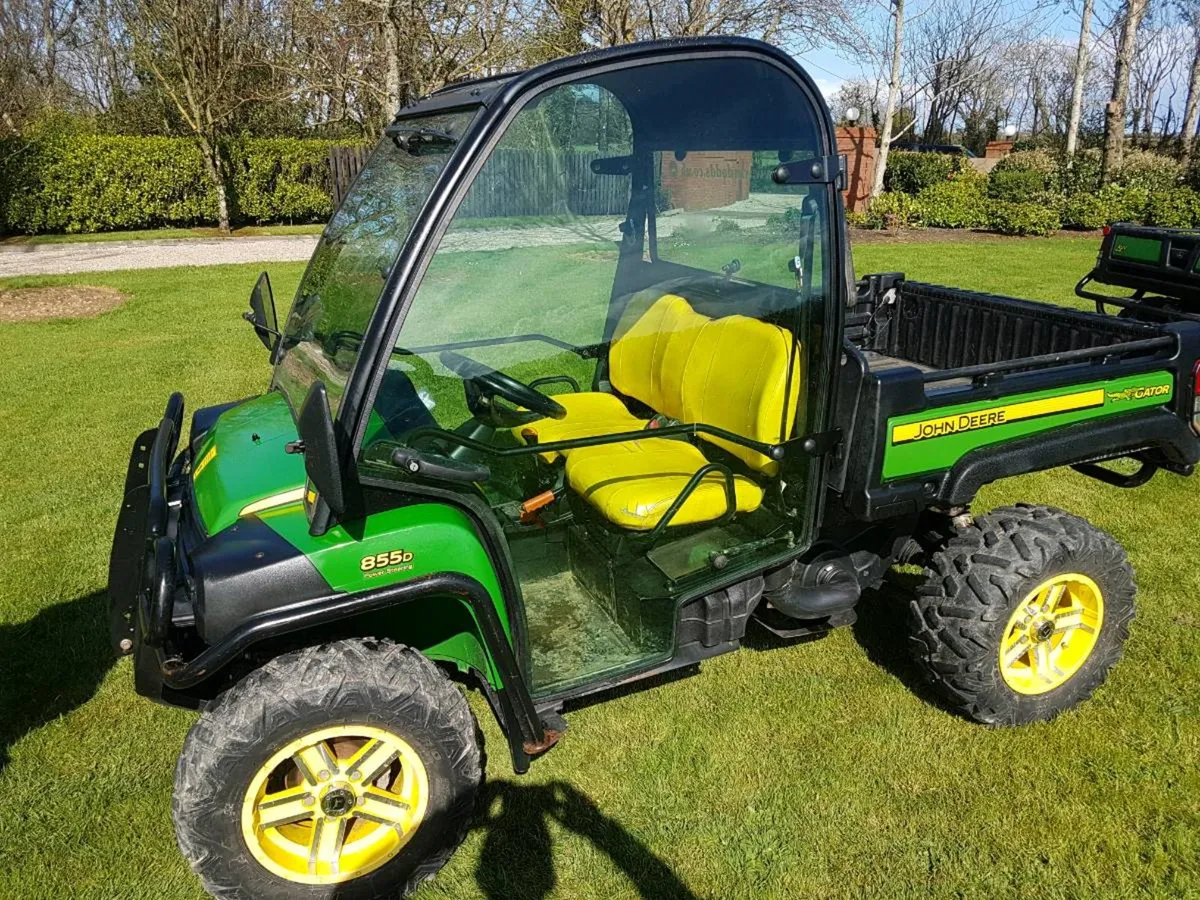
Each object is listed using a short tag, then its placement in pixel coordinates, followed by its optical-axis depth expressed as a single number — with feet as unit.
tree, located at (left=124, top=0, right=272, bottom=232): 55.93
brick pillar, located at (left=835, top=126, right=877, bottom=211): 63.46
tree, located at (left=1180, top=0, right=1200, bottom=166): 85.78
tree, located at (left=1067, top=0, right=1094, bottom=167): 77.66
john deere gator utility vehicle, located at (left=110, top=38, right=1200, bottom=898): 7.53
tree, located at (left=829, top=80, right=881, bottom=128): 103.12
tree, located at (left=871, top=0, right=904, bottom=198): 67.72
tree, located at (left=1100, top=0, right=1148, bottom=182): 57.98
